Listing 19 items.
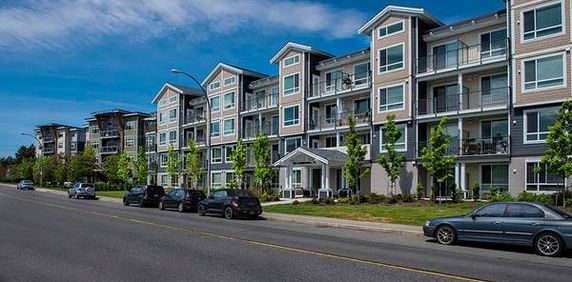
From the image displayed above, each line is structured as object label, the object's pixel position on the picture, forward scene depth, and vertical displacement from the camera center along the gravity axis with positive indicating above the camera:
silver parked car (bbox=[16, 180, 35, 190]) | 79.31 -3.54
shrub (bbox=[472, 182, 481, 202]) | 31.92 -1.54
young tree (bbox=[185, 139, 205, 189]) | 57.56 -0.11
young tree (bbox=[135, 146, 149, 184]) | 68.81 -0.70
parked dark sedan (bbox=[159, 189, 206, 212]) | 32.56 -2.25
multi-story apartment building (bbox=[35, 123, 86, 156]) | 119.12 +5.37
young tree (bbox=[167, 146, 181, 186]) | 62.81 -0.02
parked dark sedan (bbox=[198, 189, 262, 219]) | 26.81 -2.08
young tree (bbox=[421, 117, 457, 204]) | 32.25 +0.56
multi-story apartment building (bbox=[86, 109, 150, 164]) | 96.75 +5.71
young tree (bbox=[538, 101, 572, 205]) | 25.39 +1.02
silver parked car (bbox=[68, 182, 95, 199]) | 51.97 -2.82
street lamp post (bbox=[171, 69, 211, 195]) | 34.98 -1.08
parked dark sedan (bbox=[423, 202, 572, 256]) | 14.26 -1.74
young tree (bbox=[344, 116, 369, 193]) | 36.03 +0.44
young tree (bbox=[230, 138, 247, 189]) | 45.78 +0.22
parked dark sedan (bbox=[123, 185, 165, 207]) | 38.22 -2.33
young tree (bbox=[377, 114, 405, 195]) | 36.18 +0.67
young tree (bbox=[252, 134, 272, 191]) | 43.06 +0.13
